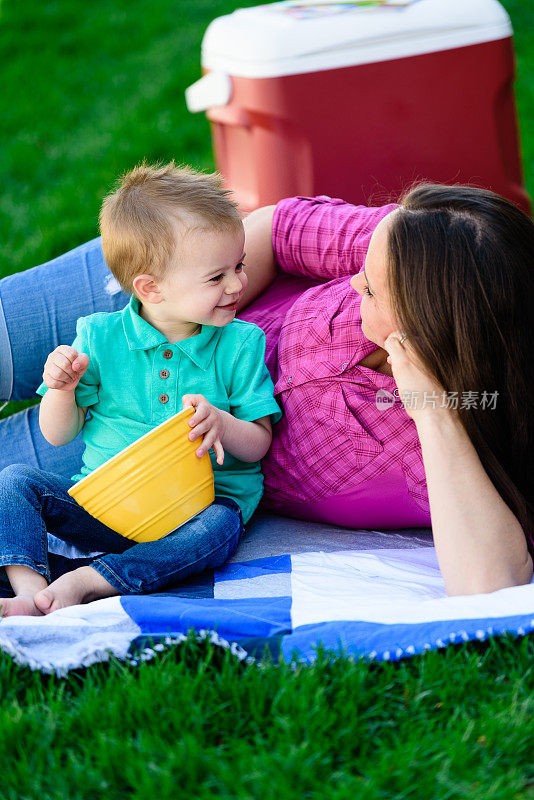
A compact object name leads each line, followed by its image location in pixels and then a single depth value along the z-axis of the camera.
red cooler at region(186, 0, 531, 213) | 3.72
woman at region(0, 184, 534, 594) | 3.27
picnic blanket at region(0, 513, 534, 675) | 3.17
